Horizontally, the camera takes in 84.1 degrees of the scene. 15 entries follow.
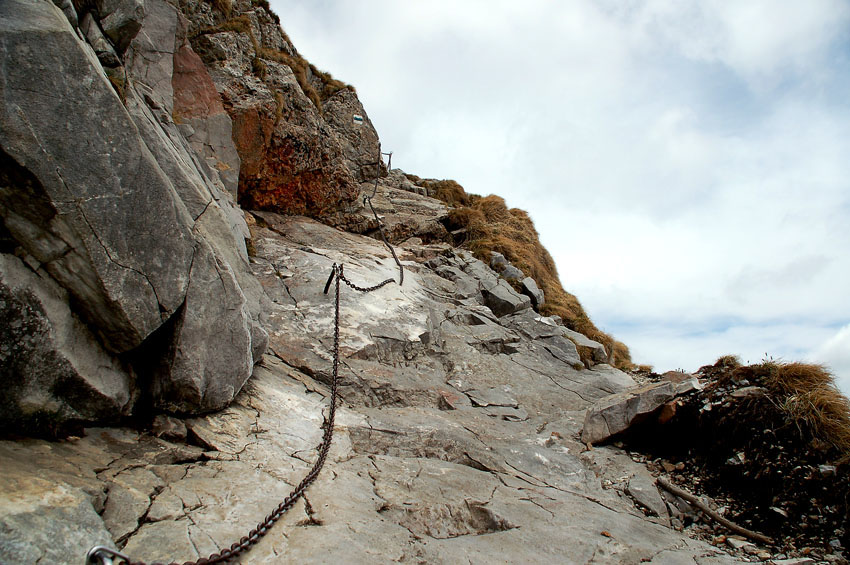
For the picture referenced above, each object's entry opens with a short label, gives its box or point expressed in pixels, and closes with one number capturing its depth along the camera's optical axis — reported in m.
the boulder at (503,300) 12.86
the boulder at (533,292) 14.33
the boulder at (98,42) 4.77
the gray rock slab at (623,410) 6.94
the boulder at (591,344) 11.45
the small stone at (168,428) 4.12
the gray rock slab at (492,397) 8.13
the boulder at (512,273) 14.77
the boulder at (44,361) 3.17
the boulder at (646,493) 5.58
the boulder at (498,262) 15.25
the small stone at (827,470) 5.18
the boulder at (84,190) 3.21
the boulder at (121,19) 5.00
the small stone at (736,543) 4.88
